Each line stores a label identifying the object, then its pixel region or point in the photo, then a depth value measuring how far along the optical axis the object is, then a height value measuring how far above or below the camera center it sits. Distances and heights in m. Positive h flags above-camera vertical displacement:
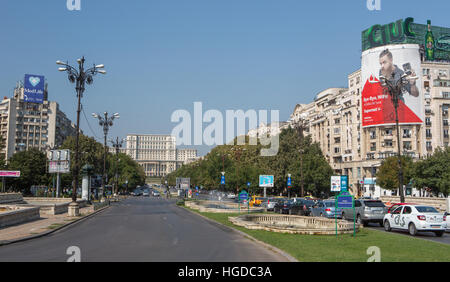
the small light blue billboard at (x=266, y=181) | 45.03 -0.60
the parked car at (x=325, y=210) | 29.62 -2.58
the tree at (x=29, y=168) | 68.19 +1.28
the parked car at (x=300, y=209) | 33.88 -2.82
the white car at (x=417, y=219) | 20.00 -2.26
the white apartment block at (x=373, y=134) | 83.19 +8.99
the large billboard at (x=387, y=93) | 78.88 +17.17
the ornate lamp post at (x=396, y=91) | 31.92 +6.83
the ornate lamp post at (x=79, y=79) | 30.84 +7.69
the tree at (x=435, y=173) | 48.44 +0.33
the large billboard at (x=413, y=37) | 85.56 +30.20
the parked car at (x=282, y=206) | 36.62 -2.86
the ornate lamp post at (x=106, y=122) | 50.16 +6.74
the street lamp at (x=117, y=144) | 66.46 +5.42
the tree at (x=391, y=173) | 64.12 +0.44
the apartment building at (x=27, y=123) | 127.38 +17.26
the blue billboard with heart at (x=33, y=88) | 102.19 +22.40
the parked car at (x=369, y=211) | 25.33 -2.24
